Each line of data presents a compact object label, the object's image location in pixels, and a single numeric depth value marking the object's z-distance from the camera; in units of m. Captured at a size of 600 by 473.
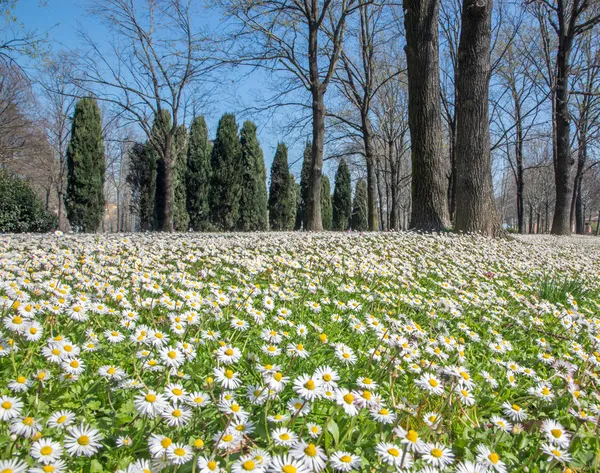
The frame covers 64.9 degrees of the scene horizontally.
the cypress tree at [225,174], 16.15
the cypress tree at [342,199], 24.44
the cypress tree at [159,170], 12.76
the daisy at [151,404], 0.36
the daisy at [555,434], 0.39
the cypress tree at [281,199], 19.06
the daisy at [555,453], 0.38
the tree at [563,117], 10.93
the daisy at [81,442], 0.33
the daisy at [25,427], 0.33
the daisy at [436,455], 0.34
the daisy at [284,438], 0.35
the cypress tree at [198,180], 16.56
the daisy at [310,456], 0.33
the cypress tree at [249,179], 17.22
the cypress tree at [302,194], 20.41
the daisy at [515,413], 0.44
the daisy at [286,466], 0.32
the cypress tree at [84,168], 14.77
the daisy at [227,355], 0.44
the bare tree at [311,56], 9.57
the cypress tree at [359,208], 25.53
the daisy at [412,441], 0.34
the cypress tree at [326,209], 23.28
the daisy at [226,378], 0.40
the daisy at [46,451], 0.31
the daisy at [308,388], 0.37
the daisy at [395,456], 0.34
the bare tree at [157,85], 11.36
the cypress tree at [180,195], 16.60
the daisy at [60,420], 0.35
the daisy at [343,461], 0.34
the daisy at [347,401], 0.37
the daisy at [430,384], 0.43
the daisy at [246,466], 0.32
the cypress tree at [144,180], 17.66
